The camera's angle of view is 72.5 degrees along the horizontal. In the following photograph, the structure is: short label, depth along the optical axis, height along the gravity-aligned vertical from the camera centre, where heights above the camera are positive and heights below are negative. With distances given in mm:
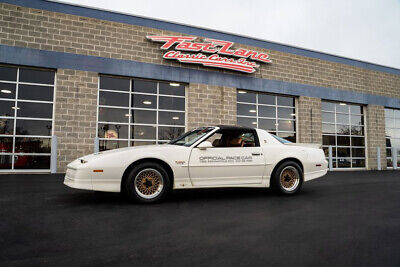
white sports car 4457 -282
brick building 10016 +2734
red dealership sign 11695 +4416
